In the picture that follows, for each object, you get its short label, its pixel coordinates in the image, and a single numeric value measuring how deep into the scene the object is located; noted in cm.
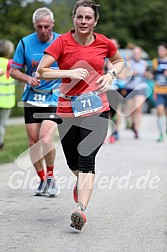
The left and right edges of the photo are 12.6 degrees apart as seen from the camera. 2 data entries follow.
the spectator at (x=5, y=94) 1297
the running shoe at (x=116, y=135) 1579
